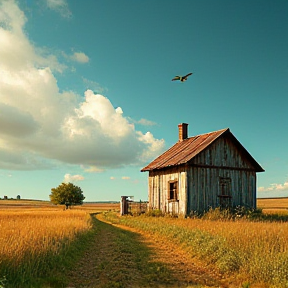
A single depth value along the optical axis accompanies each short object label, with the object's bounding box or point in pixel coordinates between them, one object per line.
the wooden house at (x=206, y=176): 21.98
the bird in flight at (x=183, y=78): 16.45
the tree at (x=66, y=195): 66.69
